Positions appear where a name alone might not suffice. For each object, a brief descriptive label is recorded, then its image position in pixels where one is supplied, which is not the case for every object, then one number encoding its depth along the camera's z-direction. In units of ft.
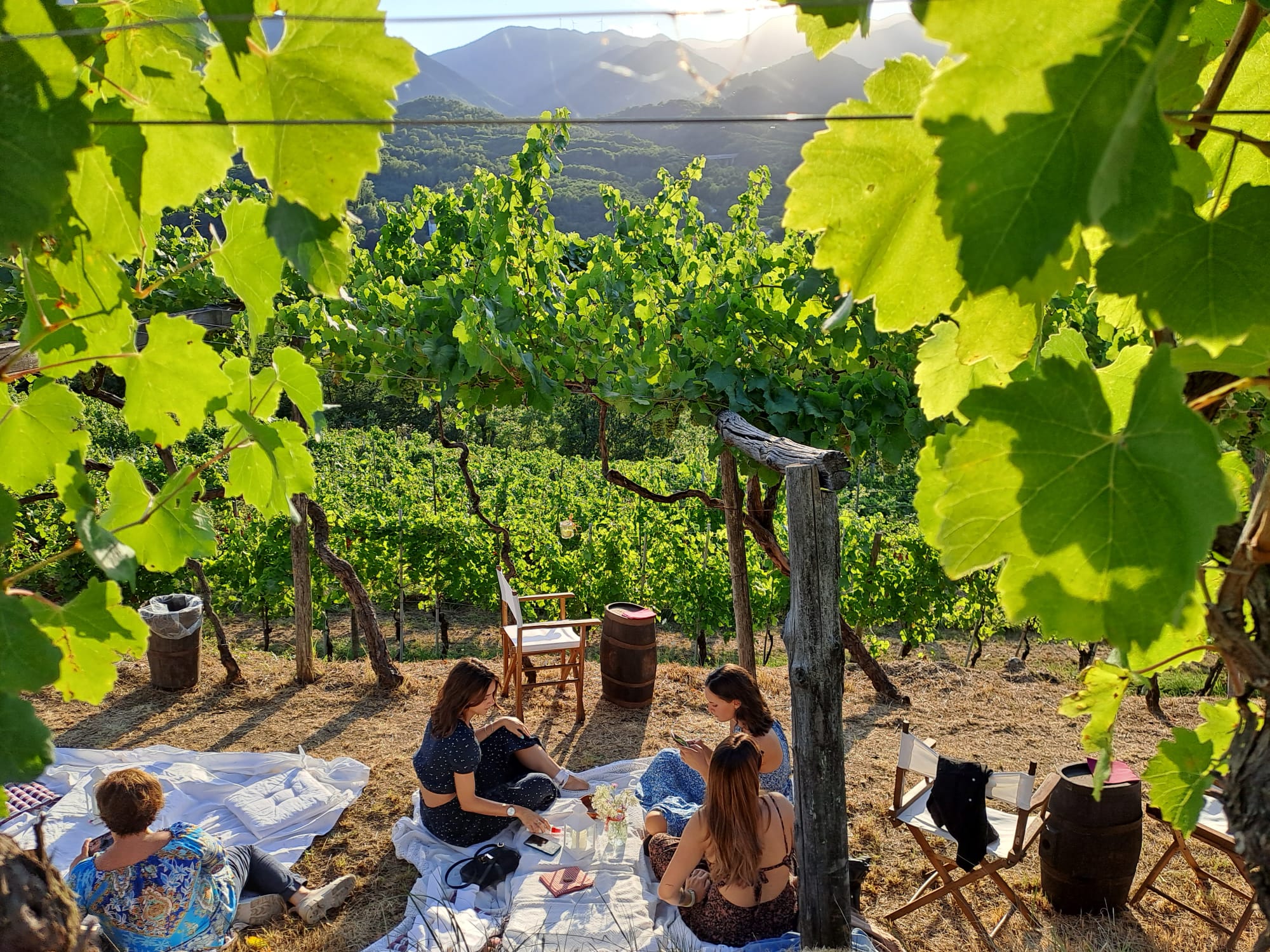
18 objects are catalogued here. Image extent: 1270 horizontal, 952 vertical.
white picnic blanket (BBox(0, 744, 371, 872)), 13.89
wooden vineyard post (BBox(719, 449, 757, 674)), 17.54
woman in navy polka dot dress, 13.28
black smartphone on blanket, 13.25
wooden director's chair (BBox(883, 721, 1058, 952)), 11.51
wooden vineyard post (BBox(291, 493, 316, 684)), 20.20
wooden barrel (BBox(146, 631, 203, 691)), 19.67
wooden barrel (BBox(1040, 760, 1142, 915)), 11.85
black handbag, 12.37
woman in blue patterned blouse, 10.18
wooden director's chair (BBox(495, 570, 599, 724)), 18.63
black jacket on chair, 11.69
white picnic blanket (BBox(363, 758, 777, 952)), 10.32
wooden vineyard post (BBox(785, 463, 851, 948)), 8.54
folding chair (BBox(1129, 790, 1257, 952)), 10.94
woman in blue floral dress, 12.79
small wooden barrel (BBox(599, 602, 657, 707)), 19.30
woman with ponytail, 10.05
